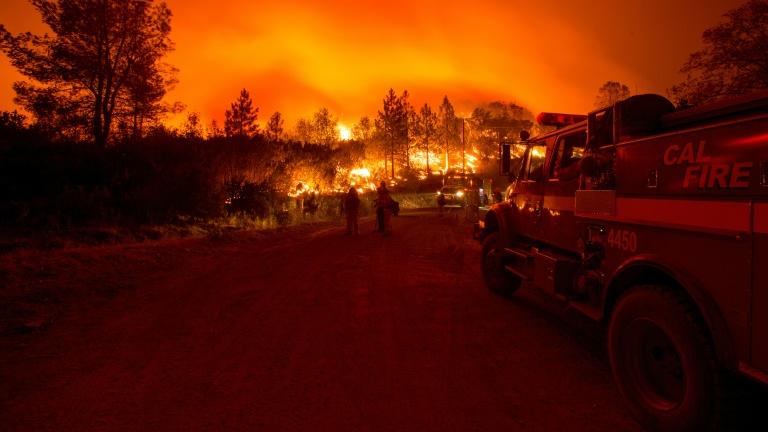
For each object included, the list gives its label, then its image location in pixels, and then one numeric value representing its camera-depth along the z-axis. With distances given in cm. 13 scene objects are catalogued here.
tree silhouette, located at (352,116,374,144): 8275
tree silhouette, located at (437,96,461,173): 8644
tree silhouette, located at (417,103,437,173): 7938
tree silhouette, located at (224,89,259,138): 5162
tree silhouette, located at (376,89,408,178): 7325
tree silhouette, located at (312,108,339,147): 7681
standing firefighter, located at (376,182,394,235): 1798
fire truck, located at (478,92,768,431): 291
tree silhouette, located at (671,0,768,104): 1364
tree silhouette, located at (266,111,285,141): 5618
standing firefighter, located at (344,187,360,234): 1777
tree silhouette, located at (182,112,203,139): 2158
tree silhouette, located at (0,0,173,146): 2119
